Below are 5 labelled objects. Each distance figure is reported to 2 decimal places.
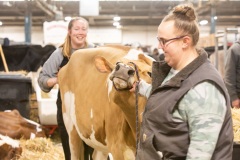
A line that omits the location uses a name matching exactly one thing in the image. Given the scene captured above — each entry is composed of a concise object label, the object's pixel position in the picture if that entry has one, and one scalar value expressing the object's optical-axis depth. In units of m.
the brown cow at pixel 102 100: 2.35
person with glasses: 1.63
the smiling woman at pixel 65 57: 3.89
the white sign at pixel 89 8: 10.57
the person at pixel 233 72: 4.88
